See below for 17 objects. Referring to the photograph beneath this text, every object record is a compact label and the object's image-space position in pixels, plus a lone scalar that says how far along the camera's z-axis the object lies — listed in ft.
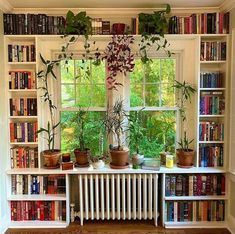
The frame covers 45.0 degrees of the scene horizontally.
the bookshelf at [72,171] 10.59
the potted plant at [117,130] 10.68
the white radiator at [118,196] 10.67
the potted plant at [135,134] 10.95
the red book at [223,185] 10.81
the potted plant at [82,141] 10.91
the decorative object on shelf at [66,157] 10.90
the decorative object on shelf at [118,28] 10.60
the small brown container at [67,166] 10.69
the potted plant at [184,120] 10.78
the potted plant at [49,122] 10.75
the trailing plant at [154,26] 10.26
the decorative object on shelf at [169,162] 10.83
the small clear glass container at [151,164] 10.70
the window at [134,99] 11.50
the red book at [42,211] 10.80
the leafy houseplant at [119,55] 10.63
